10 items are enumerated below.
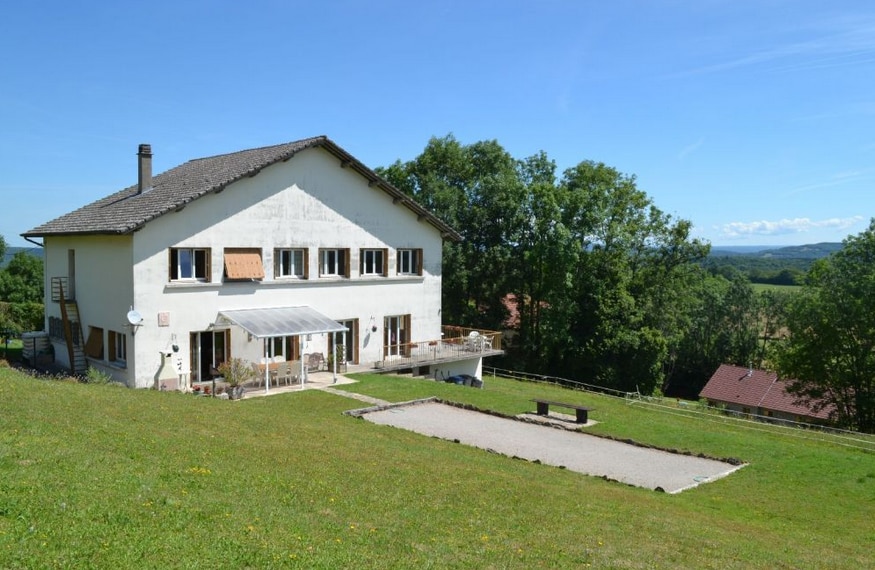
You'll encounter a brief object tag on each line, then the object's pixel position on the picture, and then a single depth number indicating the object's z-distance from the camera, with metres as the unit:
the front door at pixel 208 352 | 23.58
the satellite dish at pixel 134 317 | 21.36
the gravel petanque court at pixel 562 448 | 15.68
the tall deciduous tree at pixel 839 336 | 33.22
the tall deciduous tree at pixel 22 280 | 52.34
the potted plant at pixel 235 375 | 21.72
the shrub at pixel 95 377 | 21.22
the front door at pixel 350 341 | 28.01
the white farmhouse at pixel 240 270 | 22.36
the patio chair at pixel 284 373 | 24.03
